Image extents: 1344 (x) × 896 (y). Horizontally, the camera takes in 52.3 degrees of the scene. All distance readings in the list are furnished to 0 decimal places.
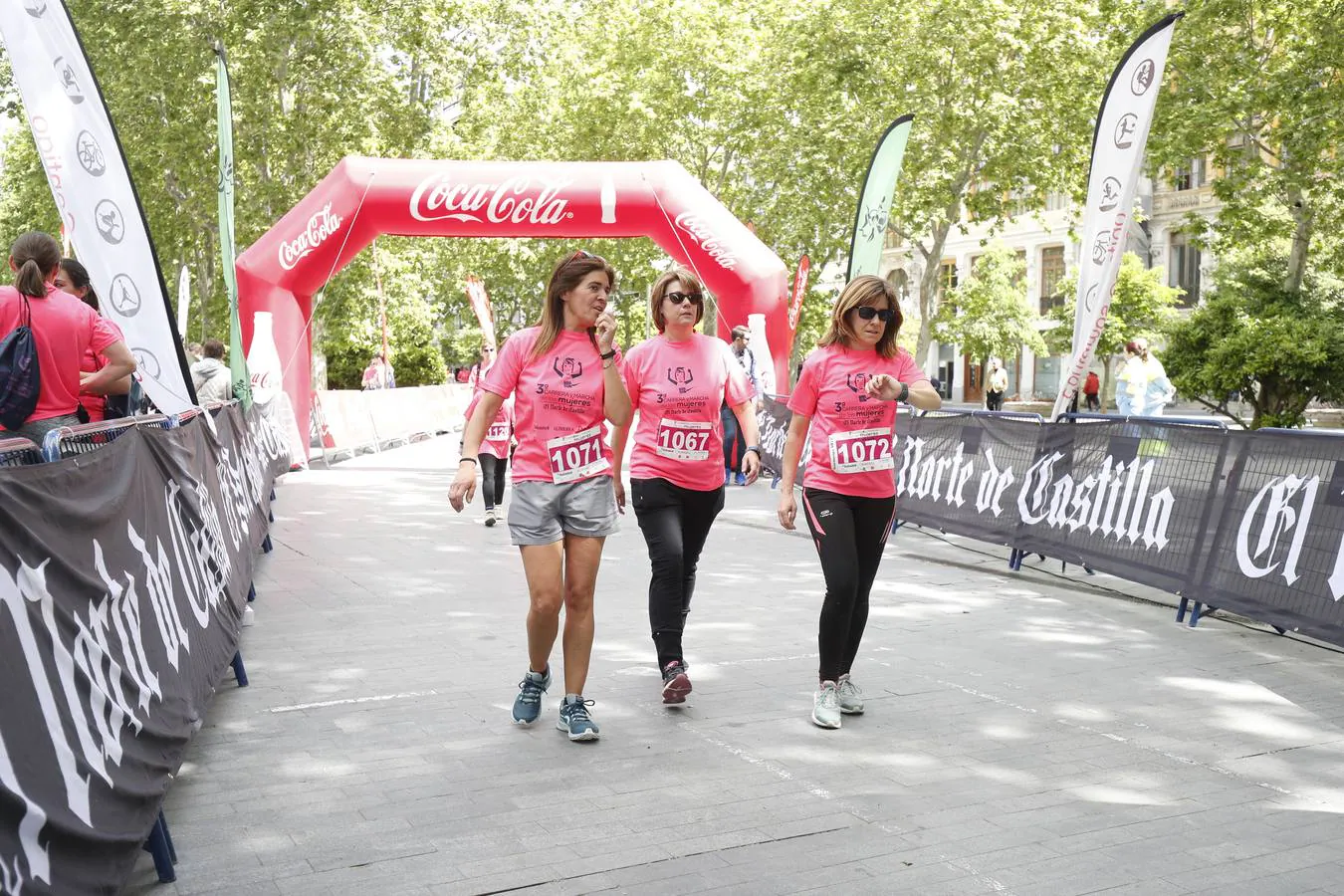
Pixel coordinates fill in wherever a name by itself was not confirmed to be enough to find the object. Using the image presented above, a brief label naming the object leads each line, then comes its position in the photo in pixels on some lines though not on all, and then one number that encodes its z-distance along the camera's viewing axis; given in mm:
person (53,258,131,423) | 7258
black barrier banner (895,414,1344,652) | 7117
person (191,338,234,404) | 14570
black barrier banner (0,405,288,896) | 2967
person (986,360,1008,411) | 36219
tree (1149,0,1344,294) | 24078
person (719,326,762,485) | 17141
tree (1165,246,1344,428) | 26250
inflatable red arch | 18109
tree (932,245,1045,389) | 52469
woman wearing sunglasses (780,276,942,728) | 5781
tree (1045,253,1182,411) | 42344
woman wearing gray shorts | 5469
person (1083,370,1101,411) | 38497
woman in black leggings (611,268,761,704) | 6137
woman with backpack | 6512
